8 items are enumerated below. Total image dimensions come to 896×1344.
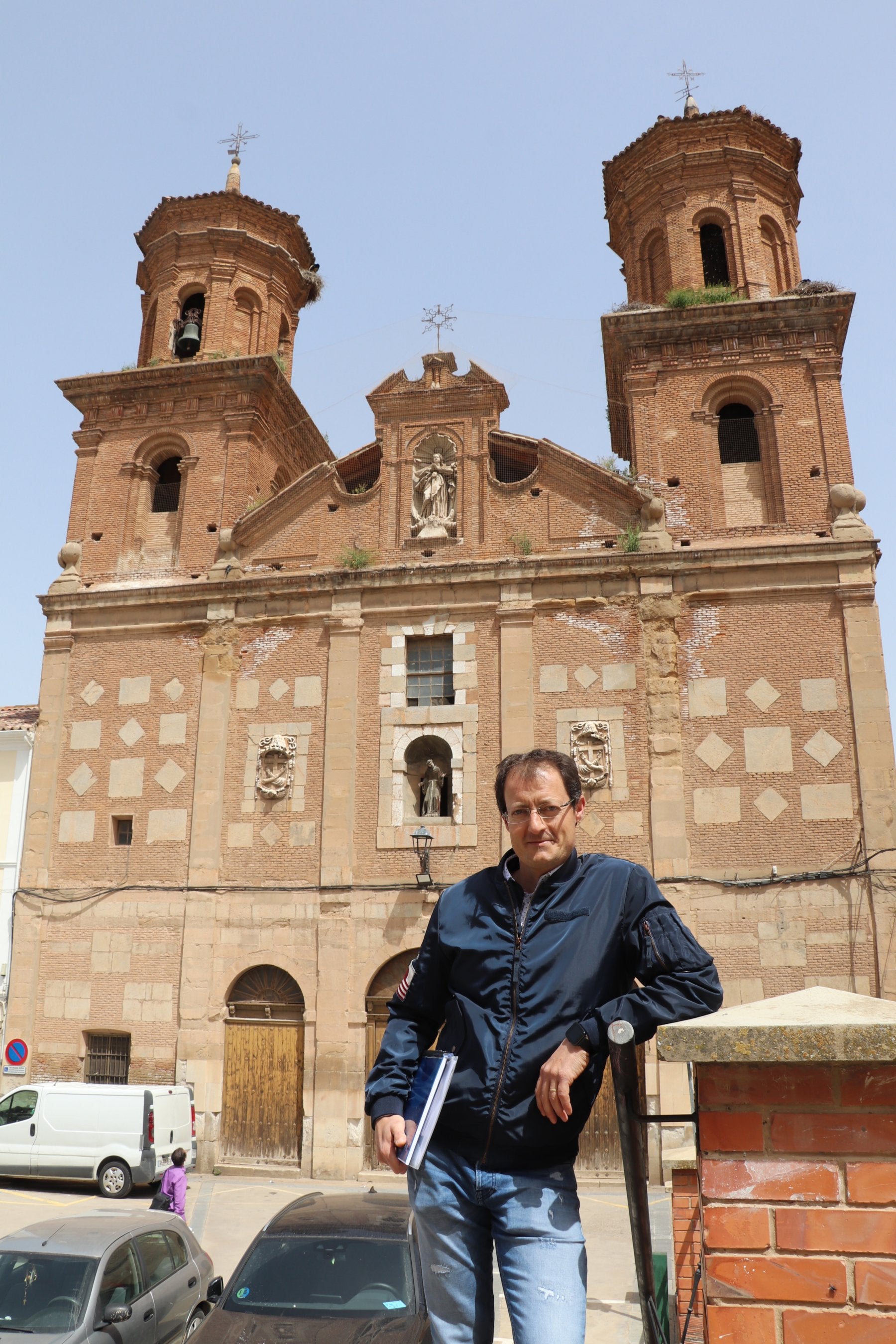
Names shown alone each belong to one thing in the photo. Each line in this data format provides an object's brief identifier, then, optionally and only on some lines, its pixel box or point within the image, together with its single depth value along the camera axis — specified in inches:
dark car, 253.4
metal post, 90.2
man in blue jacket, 105.9
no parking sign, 738.2
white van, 643.5
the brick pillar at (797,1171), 92.4
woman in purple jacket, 459.5
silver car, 285.9
